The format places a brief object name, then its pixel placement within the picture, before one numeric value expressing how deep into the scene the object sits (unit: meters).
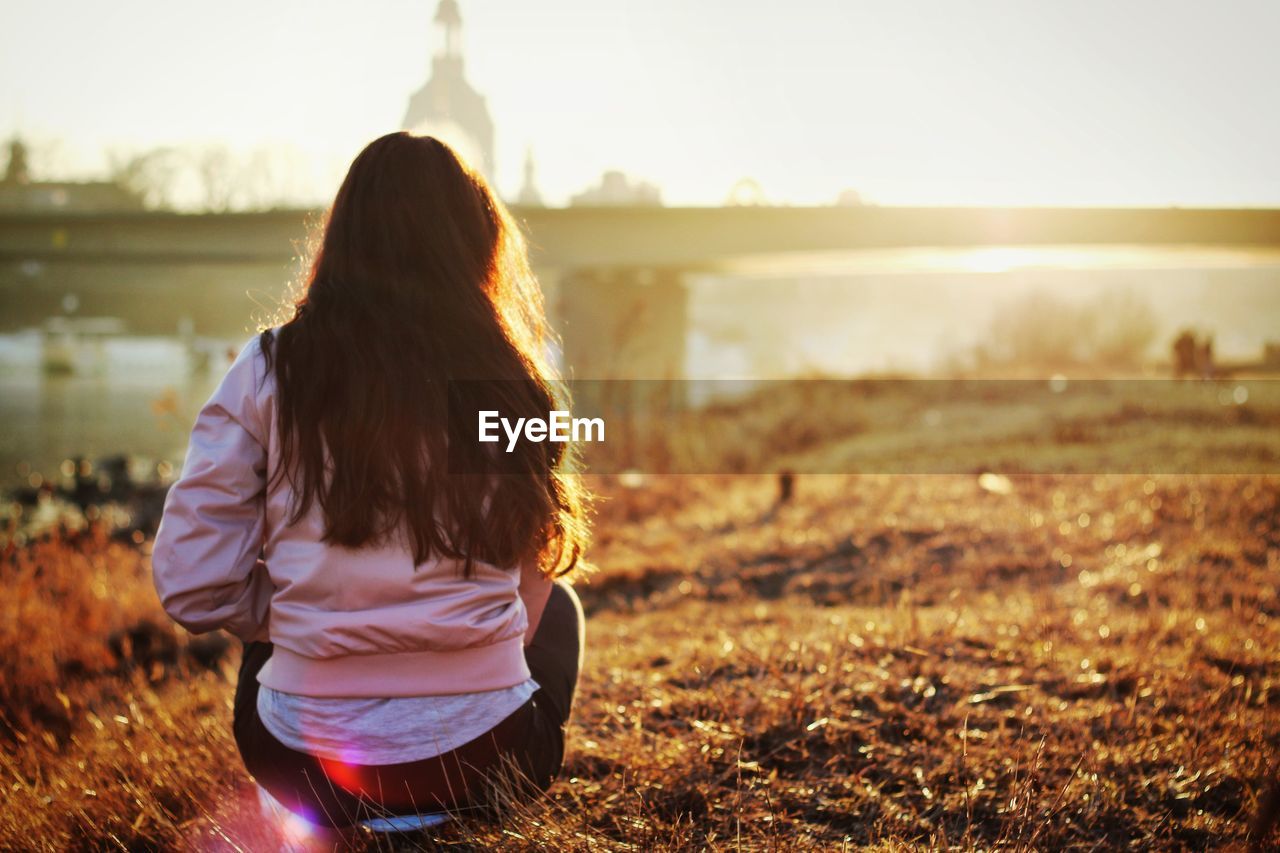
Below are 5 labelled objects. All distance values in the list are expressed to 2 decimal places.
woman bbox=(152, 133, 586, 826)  2.07
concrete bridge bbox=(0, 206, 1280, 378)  29.95
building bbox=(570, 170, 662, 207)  30.89
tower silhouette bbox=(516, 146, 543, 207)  29.80
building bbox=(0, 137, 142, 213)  50.94
